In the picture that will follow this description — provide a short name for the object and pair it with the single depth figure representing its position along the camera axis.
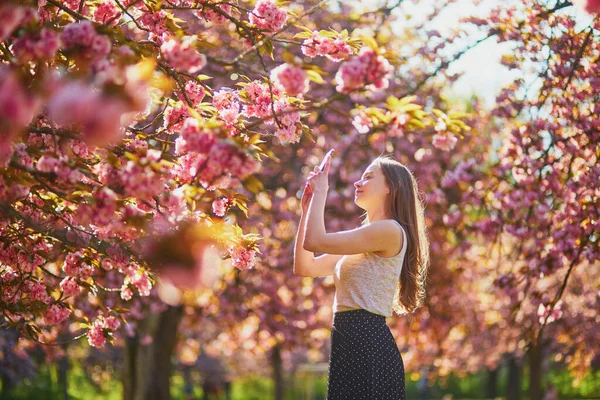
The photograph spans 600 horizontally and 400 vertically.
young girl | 3.64
